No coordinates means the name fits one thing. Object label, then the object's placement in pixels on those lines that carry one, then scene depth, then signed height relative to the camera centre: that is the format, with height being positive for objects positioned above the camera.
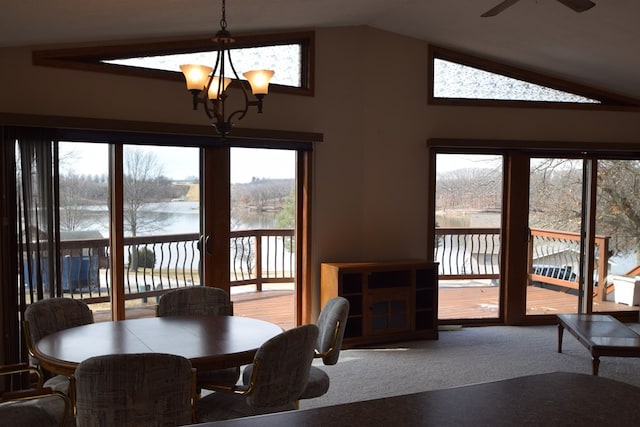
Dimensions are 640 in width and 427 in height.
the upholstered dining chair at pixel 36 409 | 2.68 -1.06
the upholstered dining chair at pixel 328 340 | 3.25 -0.91
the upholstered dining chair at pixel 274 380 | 2.77 -0.93
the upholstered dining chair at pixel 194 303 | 3.92 -0.80
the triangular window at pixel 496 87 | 6.13 +1.00
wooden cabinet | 5.49 -1.08
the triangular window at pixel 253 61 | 4.81 +1.05
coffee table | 4.23 -1.17
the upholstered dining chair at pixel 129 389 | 2.32 -0.82
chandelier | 3.16 +0.54
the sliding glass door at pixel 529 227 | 6.29 -0.48
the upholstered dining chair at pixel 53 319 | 3.30 -0.80
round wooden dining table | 2.83 -0.83
